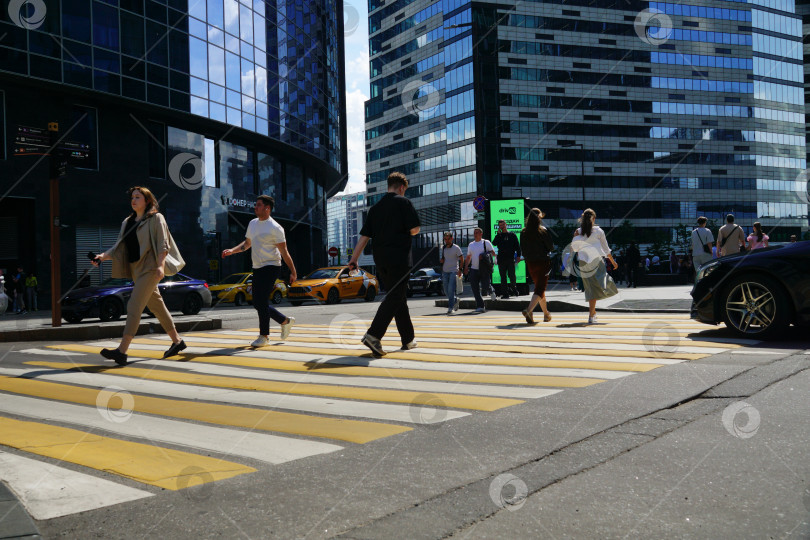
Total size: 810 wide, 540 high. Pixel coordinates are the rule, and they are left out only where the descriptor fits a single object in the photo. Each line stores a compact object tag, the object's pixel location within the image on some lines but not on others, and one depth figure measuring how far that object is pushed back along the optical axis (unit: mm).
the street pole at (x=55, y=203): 14508
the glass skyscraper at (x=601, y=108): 78375
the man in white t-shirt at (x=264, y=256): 8672
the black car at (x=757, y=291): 7547
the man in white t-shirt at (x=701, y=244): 16484
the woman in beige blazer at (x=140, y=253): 7574
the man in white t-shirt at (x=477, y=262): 14625
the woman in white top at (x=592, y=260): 10969
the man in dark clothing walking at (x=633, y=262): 32409
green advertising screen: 24141
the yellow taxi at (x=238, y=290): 29922
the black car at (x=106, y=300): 18484
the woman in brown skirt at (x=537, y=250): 11386
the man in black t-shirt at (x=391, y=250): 7406
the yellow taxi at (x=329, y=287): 27047
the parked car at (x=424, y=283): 35688
